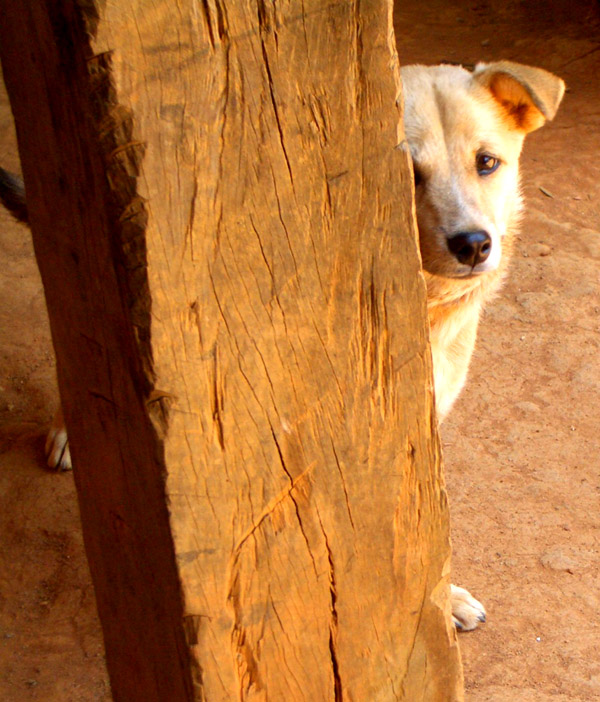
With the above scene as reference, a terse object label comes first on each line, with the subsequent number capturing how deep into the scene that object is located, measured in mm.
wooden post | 958
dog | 1473
